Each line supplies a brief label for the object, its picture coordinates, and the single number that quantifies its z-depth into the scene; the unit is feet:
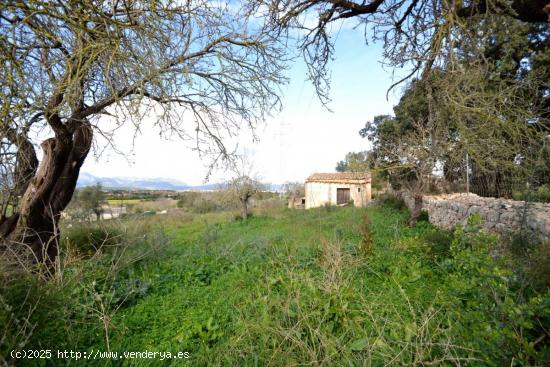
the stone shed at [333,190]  86.33
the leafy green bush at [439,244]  17.45
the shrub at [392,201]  50.28
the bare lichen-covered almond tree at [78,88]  8.56
